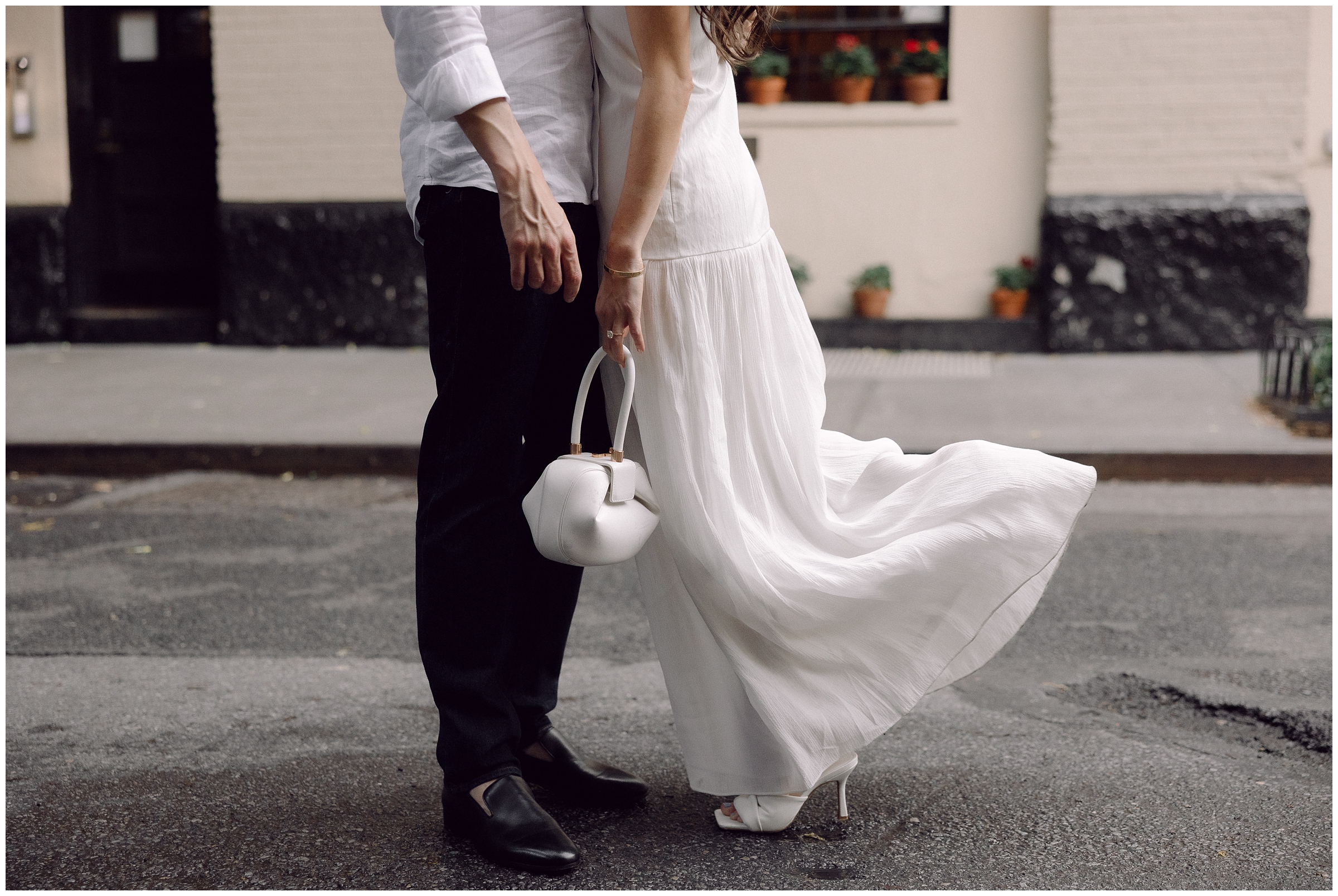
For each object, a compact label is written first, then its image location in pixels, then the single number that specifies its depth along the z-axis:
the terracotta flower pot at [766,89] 9.59
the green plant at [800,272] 9.60
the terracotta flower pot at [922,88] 9.44
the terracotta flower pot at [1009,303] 9.44
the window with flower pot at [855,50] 9.48
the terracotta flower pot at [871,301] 9.56
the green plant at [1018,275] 9.41
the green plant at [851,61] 9.48
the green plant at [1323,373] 6.51
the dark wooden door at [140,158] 10.31
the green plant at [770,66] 9.55
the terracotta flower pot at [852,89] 9.52
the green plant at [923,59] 9.41
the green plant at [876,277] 9.56
